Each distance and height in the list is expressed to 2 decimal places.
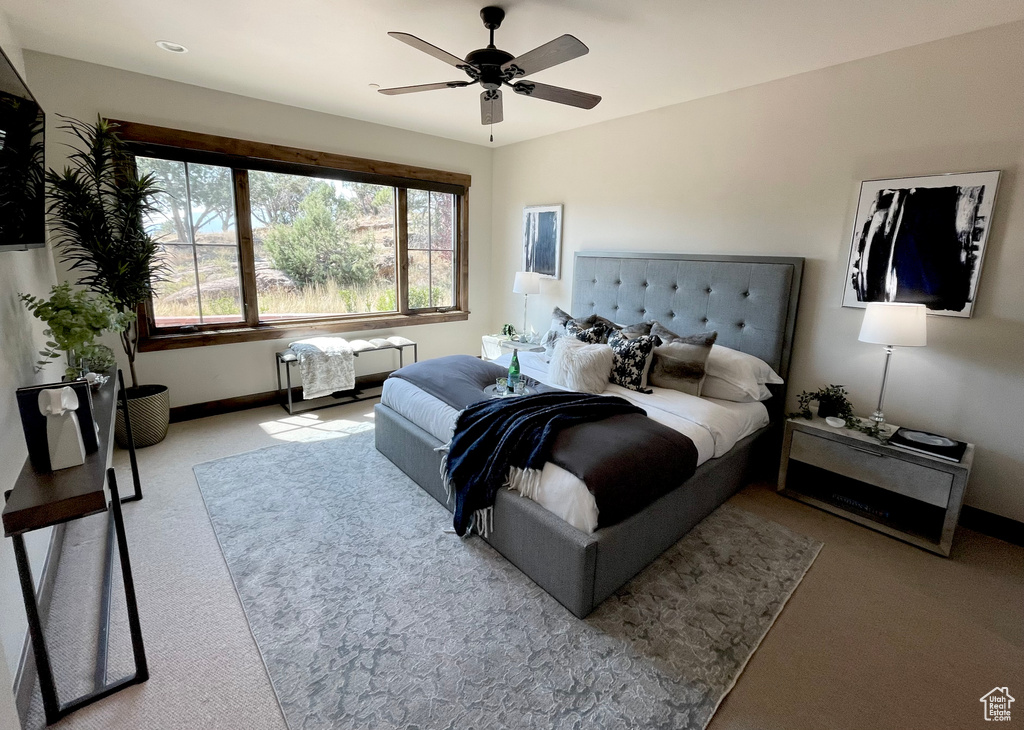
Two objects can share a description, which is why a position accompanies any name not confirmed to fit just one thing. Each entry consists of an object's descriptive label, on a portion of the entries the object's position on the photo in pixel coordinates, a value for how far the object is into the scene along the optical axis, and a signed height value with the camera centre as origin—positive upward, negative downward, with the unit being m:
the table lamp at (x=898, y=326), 2.51 -0.26
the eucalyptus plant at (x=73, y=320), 1.99 -0.27
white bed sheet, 2.15 -0.89
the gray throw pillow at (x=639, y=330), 3.71 -0.46
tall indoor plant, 3.05 +0.19
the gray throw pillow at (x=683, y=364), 3.20 -0.62
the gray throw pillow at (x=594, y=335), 3.66 -0.51
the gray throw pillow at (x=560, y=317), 4.21 -0.44
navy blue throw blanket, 2.30 -0.84
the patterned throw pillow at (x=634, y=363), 3.23 -0.63
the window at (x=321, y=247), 4.32 +0.14
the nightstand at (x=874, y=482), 2.44 -1.14
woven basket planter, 3.46 -1.17
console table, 1.33 -0.73
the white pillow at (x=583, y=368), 3.16 -0.66
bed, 2.06 -1.08
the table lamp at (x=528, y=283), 4.87 -0.16
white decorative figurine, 1.48 -0.54
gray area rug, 1.64 -1.46
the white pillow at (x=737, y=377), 3.15 -0.69
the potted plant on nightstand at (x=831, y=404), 2.90 -0.79
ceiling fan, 2.04 +0.93
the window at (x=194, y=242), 3.76 +0.13
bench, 4.26 -0.88
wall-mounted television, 1.60 +0.32
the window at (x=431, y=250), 5.27 +0.16
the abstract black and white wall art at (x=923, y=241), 2.53 +0.20
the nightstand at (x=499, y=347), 4.66 -0.79
